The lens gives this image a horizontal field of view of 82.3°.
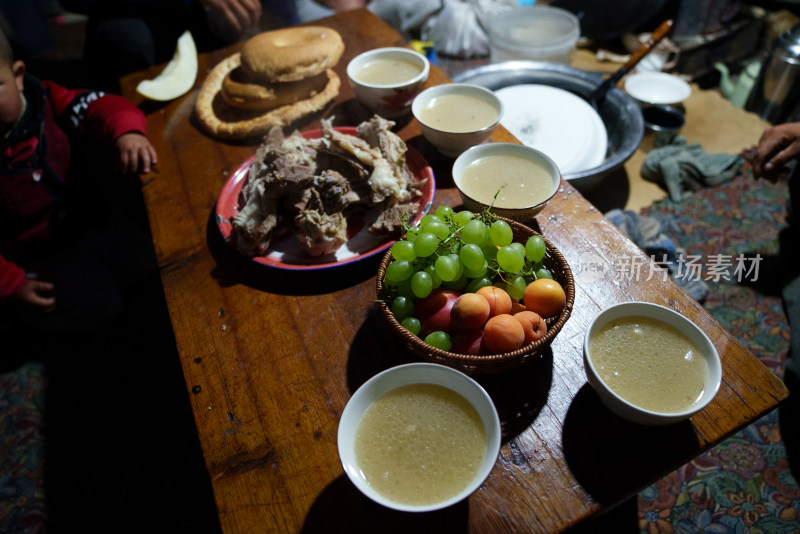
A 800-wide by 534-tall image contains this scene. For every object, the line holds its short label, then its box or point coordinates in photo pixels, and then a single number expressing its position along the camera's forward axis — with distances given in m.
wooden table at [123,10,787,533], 0.96
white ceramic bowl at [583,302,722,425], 0.91
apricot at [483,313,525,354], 0.99
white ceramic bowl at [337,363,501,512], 0.83
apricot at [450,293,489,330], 1.02
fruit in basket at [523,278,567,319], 1.06
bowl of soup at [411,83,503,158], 1.59
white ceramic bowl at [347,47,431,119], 1.78
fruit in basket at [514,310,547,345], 1.01
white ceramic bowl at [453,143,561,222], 1.33
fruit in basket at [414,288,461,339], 1.11
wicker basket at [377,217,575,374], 0.98
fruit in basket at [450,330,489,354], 1.05
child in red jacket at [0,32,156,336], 1.81
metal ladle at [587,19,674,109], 2.16
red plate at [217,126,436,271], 1.41
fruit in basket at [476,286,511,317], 1.08
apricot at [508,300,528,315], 1.11
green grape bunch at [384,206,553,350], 1.12
